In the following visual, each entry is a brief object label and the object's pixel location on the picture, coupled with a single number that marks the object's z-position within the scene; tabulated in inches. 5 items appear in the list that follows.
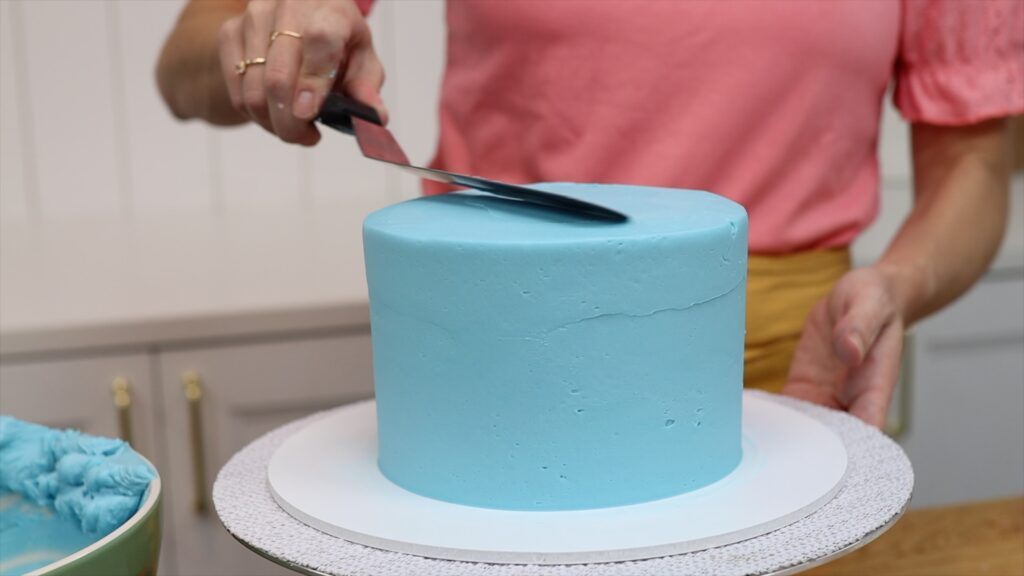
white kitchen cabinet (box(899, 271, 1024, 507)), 56.3
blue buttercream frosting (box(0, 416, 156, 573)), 19.6
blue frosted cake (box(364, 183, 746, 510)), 19.6
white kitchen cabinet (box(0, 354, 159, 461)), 43.1
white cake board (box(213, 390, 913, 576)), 17.9
